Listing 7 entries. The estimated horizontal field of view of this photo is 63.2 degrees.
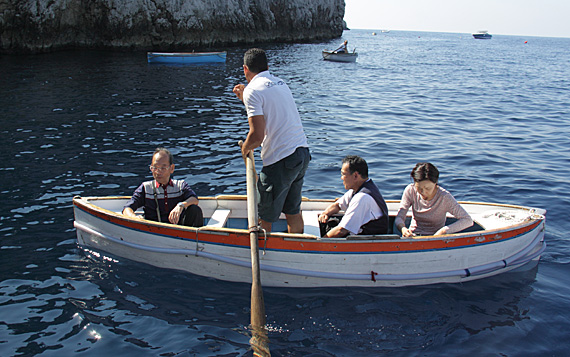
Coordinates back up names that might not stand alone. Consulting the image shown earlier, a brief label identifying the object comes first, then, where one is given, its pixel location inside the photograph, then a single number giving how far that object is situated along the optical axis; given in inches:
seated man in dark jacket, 268.4
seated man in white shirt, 240.5
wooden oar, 209.8
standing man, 233.3
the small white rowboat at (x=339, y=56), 1611.7
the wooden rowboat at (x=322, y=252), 247.8
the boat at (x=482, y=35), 5856.3
